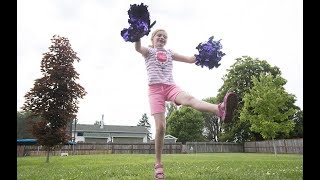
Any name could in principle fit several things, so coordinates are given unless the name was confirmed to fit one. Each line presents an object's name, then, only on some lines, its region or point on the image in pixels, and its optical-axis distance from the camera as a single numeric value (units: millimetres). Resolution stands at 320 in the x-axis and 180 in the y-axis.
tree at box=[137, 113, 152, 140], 111125
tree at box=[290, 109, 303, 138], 41125
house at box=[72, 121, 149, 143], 59969
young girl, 4638
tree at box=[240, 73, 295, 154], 25016
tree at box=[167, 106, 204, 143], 59125
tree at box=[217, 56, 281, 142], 42750
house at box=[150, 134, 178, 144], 58694
